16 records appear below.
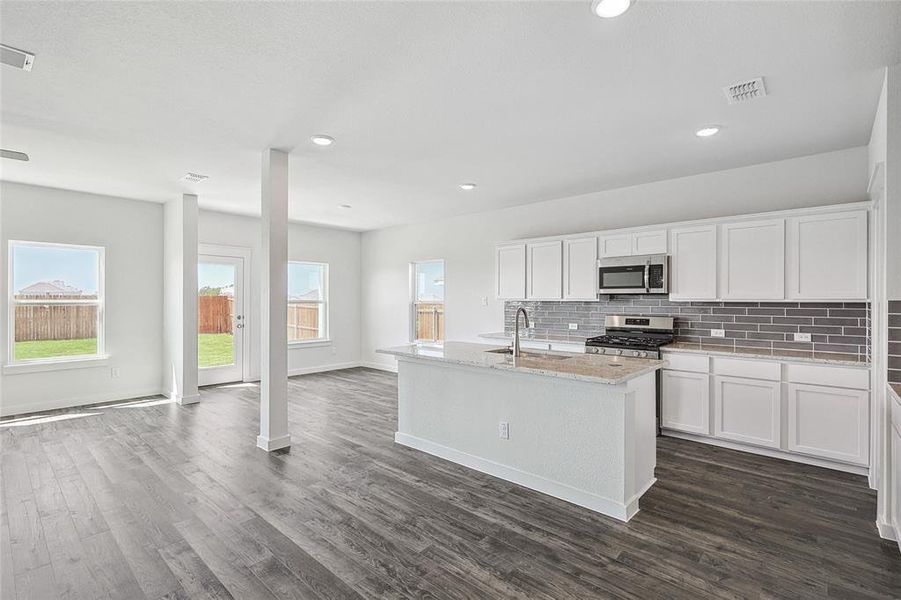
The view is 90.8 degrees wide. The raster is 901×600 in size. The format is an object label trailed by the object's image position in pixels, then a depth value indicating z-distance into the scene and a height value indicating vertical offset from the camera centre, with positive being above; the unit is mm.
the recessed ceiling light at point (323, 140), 3553 +1301
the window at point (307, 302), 7652 -35
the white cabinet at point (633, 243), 4543 +604
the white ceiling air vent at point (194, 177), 4635 +1300
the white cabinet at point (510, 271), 5637 +371
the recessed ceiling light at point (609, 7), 1892 +1268
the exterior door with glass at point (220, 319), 6523 -288
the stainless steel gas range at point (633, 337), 4340 -388
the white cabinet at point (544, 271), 5312 +361
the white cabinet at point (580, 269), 5027 +364
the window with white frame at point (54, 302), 5062 -25
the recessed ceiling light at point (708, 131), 3305 +1278
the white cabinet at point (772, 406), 3363 -888
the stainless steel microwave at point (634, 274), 4488 +269
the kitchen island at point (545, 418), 2736 -845
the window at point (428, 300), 7309 +0
